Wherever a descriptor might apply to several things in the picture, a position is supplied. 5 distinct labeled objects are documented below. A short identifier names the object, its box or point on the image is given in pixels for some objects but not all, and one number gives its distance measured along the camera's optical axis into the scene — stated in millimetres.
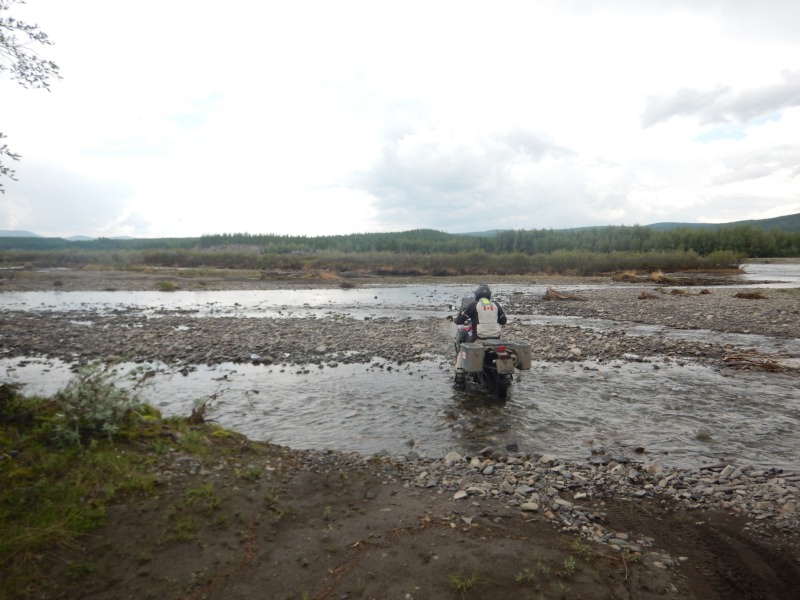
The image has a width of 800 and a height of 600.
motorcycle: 10312
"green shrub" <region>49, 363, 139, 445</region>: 6077
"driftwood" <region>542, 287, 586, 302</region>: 35312
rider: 11062
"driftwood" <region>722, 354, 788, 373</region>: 13296
